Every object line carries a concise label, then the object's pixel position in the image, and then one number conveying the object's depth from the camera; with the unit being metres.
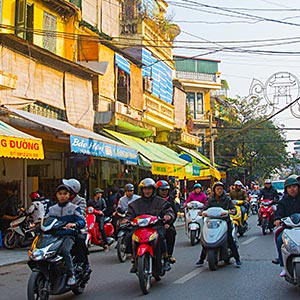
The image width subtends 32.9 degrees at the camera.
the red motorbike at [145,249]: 7.11
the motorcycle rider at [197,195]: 14.56
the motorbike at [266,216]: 15.66
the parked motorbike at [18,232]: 13.23
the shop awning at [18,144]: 10.82
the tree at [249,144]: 43.84
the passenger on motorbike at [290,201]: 7.41
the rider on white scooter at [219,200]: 9.70
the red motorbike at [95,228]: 12.54
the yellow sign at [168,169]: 18.92
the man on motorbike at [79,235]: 7.06
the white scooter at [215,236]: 8.99
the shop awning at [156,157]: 19.02
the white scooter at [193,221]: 13.55
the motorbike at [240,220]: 13.59
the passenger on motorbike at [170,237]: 8.02
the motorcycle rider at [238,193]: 14.93
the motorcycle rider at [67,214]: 6.73
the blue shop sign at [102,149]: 13.34
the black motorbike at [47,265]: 6.21
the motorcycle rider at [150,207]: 7.78
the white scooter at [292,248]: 6.38
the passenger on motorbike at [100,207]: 12.89
